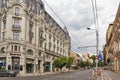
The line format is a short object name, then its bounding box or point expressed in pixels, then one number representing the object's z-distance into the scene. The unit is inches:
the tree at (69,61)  1283.5
